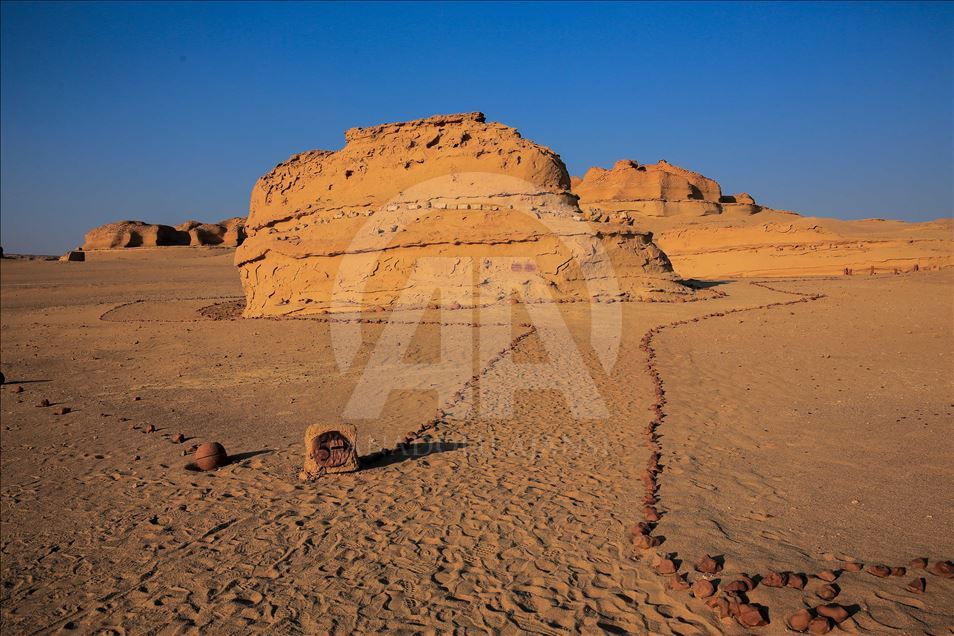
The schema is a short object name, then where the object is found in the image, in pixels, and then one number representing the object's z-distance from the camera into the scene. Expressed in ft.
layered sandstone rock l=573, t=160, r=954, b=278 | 82.79
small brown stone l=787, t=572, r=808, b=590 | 10.27
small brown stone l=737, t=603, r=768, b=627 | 9.30
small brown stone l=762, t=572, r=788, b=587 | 10.30
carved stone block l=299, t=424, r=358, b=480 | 17.01
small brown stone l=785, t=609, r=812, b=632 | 9.09
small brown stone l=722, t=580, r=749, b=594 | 10.13
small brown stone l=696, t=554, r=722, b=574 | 10.89
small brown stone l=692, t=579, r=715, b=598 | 10.19
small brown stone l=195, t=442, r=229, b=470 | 18.01
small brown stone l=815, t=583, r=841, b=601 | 9.84
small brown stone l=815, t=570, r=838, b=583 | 10.43
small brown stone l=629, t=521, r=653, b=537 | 12.59
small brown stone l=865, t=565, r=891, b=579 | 10.55
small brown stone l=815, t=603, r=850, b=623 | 9.23
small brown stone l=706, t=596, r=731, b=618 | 9.62
